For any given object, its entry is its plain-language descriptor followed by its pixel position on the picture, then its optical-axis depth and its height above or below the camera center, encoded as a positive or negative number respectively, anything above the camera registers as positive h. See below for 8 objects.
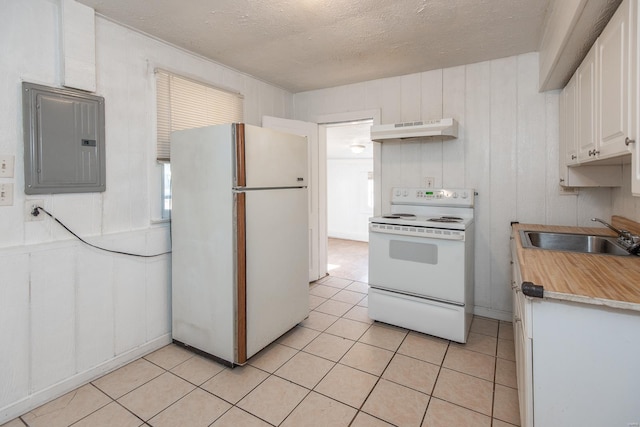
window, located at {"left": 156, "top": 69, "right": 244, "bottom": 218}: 2.51 +0.85
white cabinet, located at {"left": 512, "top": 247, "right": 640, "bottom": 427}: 1.16 -0.59
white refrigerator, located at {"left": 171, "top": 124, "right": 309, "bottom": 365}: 2.16 -0.20
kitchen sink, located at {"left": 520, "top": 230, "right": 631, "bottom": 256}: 1.97 -0.23
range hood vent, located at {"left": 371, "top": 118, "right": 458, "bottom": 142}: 2.81 +0.70
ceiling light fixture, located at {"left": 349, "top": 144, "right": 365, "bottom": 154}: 5.67 +1.07
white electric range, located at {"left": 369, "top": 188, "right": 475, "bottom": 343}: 2.50 -0.50
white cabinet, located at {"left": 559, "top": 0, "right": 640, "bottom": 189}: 1.22 +0.49
